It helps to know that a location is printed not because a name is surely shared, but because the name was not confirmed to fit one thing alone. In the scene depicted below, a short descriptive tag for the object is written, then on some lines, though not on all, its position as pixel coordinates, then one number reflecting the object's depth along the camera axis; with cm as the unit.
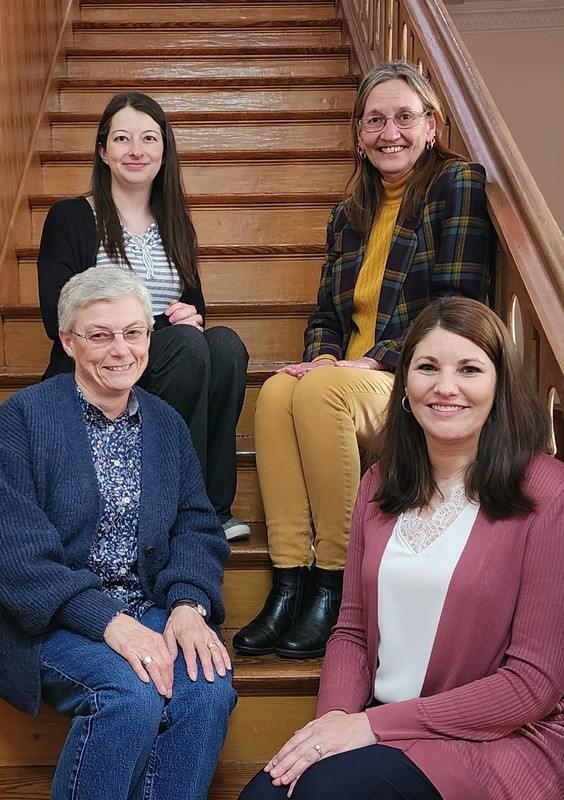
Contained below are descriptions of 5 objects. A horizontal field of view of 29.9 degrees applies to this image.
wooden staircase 193
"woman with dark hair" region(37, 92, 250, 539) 221
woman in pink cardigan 141
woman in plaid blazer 203
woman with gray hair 159
